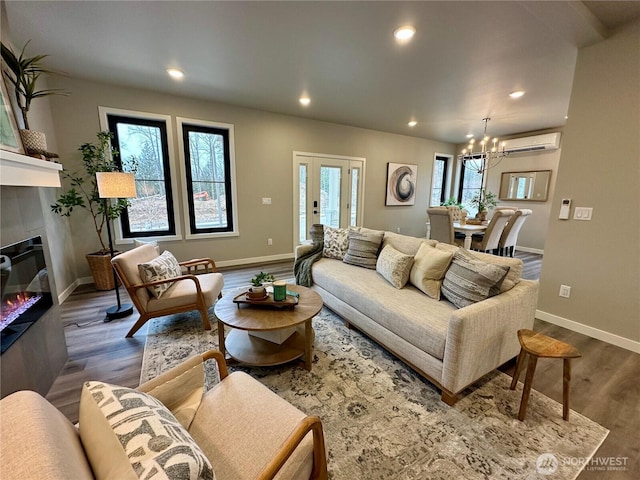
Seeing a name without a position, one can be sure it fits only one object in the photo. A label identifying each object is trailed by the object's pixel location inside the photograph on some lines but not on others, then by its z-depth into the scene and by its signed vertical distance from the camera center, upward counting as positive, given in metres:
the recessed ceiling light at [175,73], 3.03 +1.42
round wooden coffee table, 1.84 -1.05
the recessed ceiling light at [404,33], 2.21 +1.41
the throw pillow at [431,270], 2.17 -0.60
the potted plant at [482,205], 4.94 -0.14
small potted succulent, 2.06 -0.73
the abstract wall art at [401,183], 6.32 +0.34
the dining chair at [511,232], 4.37 -0.57
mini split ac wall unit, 5.32 +1.16
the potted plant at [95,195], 3.28 -0.01
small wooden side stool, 1.49 -0.87
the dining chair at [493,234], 4.15 -0.58
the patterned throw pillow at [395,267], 2.39 -0.64
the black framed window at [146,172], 3.68 +0.34
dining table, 4.29 -0.51
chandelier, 6.11 +0.98
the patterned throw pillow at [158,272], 2.40 -0.71
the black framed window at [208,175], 4.12 +0.32
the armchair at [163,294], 2.29 -0.91
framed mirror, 5.67 +0.29
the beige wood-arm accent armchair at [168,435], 0.57 -0.64
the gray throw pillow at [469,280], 1.81 -0.58
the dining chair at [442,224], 4.21 -0.43
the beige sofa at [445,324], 1.61 -0.88
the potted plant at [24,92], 1.71 +0.69
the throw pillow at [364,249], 2.92 -0.57
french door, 5.14 +0.12
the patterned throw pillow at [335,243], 3.21 -0.56
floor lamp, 2.55 +0.06
